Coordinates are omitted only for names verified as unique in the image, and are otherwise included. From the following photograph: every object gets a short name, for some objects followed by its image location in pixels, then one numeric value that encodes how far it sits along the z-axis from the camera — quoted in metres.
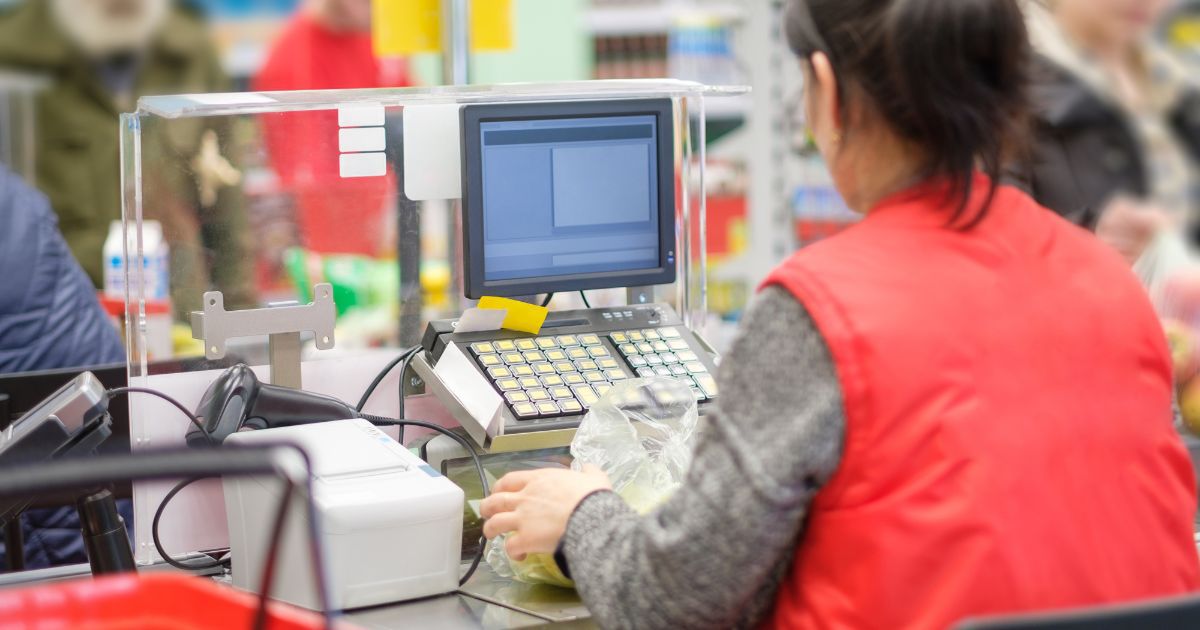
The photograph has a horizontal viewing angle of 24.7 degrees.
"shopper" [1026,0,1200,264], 3.62
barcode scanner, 2.81
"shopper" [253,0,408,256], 2.93
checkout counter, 2.84
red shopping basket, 2.19
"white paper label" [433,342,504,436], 2.82
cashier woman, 2.37
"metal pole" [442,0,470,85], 3.39
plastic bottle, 2.85
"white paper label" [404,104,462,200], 2.96
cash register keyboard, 2.87
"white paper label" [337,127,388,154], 2.95
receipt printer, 2.64
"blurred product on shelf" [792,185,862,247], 6.04
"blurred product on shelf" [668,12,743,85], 6.46
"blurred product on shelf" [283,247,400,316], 2.98
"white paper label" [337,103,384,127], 2.94
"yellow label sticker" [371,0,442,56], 3.41
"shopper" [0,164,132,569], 3.49
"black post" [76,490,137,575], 2.67
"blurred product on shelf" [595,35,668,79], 6.72
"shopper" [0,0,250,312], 5.94
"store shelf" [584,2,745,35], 6.51
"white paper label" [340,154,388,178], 2.95
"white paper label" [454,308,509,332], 2.96
